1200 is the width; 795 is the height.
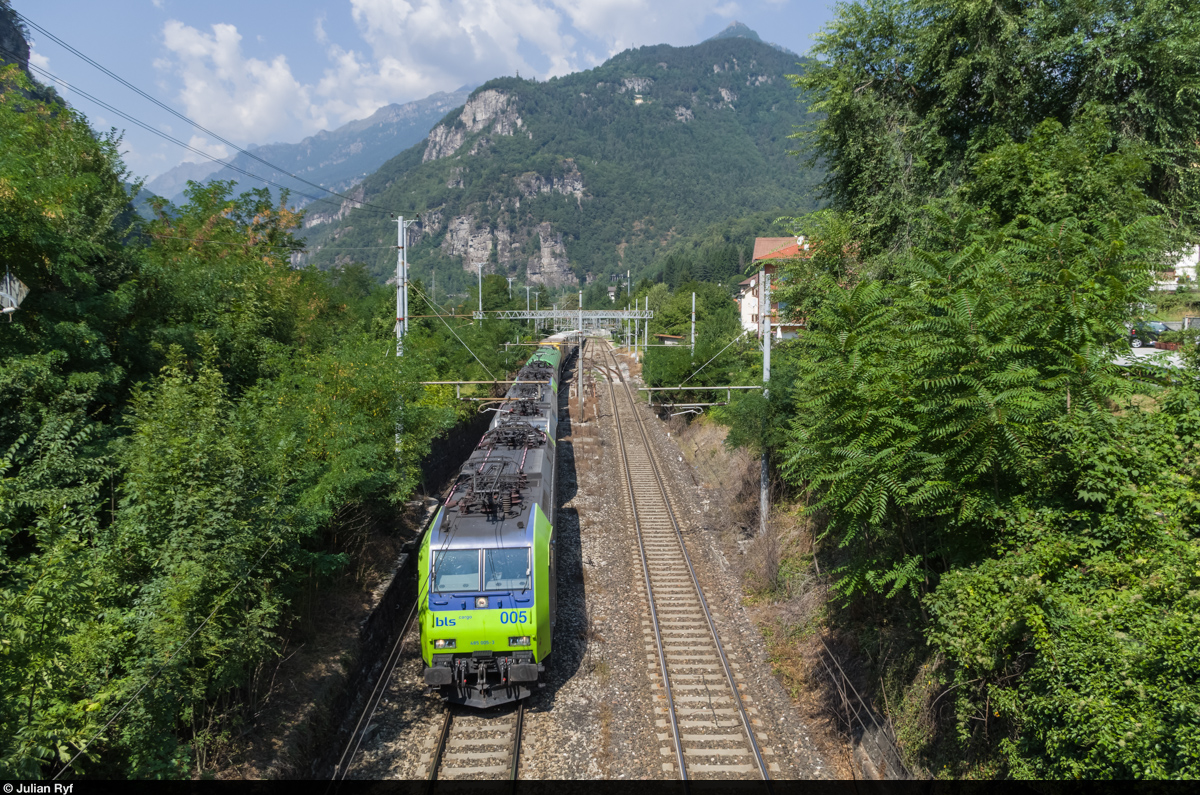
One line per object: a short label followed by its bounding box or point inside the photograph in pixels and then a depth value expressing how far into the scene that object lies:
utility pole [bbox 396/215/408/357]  16.97
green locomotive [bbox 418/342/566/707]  10.18
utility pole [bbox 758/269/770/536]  15.66
